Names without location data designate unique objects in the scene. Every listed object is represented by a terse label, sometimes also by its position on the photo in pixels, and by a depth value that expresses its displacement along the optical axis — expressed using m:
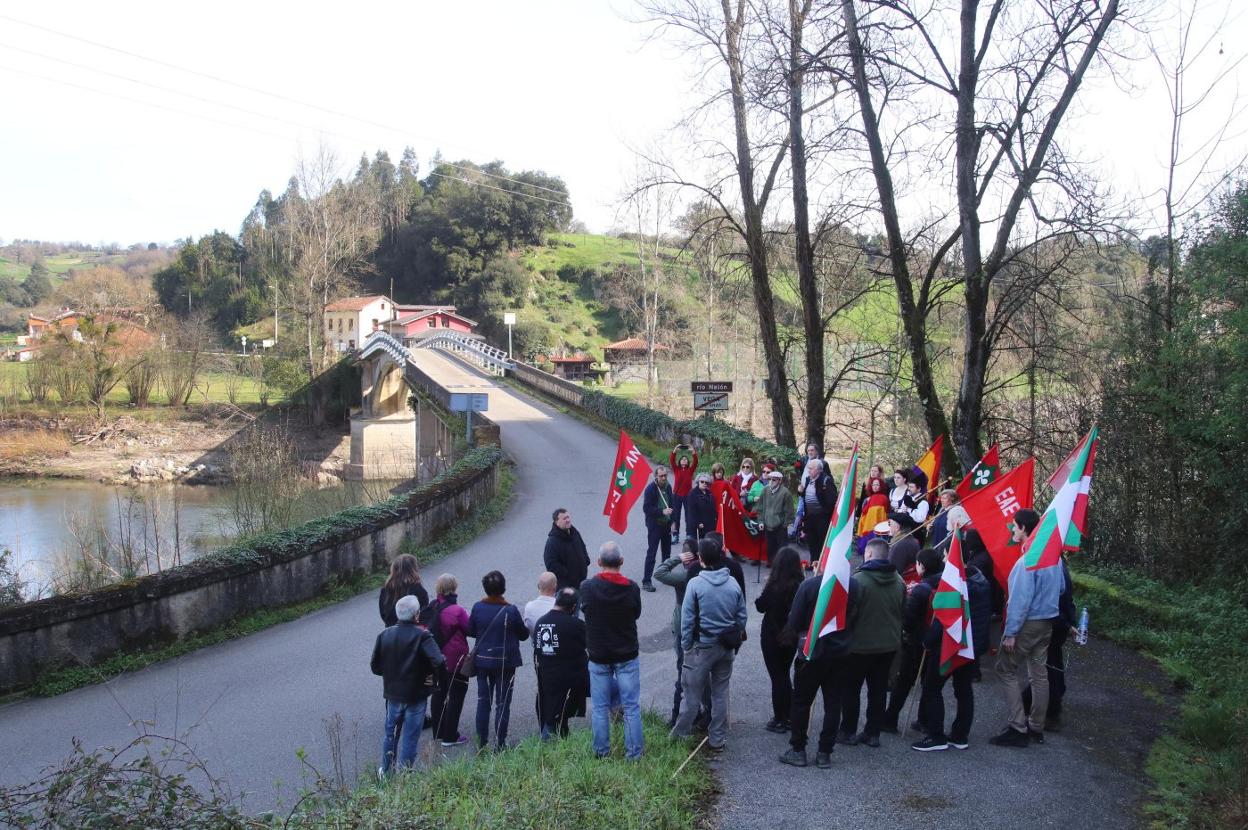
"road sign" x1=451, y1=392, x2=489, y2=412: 26.59
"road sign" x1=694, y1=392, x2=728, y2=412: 22.55
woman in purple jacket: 7.34
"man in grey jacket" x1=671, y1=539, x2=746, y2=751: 6.68
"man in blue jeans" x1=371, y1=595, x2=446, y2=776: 6.76
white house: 90.12
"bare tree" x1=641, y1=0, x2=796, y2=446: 20.17
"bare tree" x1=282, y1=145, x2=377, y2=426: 65.69
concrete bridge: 46.06
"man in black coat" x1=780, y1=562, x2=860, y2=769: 6.70
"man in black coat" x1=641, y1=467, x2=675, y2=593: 12.45
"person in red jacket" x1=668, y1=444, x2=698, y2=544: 13.34
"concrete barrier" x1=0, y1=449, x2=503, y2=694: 9.15
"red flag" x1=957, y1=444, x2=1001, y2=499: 10.59
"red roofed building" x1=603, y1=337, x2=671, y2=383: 72.94
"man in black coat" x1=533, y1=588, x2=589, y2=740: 6.91
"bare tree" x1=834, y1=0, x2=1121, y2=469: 14.87
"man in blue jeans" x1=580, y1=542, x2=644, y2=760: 6.62
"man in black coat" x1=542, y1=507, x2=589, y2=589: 10.00
